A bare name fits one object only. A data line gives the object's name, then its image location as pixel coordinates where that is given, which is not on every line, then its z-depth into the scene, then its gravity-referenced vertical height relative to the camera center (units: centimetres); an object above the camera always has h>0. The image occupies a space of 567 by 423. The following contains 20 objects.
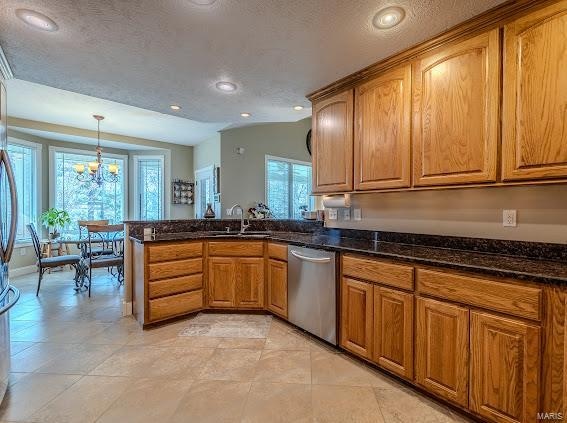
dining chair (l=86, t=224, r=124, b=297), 387 -74
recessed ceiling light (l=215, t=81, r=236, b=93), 258 +116
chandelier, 470 +67
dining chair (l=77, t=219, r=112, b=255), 450 -53
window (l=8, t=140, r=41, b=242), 484 +50
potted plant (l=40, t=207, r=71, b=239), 510 -23
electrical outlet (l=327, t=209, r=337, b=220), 291 -6
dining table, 404 -78
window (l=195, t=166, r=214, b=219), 585 +42
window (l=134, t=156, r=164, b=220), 635 +52
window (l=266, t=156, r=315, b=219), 595 +49
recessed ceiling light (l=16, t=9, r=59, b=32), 163 +114
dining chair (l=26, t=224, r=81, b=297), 382 -76
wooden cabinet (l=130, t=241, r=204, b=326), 271 -73
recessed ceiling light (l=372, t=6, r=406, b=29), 160 +114
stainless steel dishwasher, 229 -74
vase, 379 -9
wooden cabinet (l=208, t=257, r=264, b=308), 305 -81
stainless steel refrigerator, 170 -20
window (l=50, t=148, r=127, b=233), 551 +32
